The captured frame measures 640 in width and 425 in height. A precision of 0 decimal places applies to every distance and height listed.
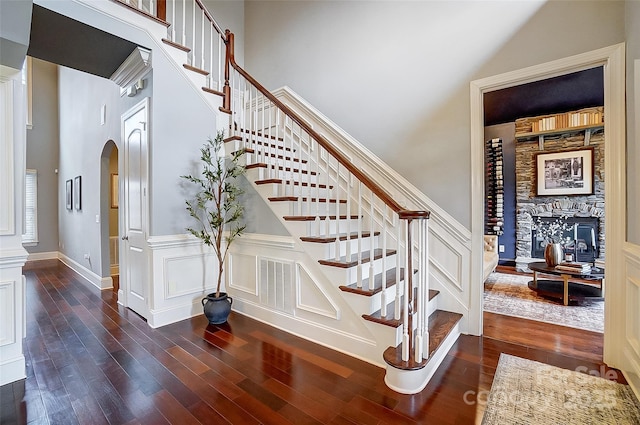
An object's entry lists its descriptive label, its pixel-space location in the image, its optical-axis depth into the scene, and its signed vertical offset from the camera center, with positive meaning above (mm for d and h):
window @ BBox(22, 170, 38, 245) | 6836 +85
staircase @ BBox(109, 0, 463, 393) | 1956 -213
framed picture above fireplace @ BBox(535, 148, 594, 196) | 5070 +660
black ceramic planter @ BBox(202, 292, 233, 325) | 2957 -988
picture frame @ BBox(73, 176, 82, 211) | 5281 +351
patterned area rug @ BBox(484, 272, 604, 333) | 3027 -1148
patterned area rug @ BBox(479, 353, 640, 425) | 1635 -1159
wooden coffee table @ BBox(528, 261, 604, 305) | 3436 -1000
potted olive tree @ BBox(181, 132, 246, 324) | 3018 +64
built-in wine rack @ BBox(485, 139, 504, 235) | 5922 +419
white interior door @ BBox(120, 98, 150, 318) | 3100 +3
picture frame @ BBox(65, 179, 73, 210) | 5762 +350
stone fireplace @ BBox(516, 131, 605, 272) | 4996 +9
